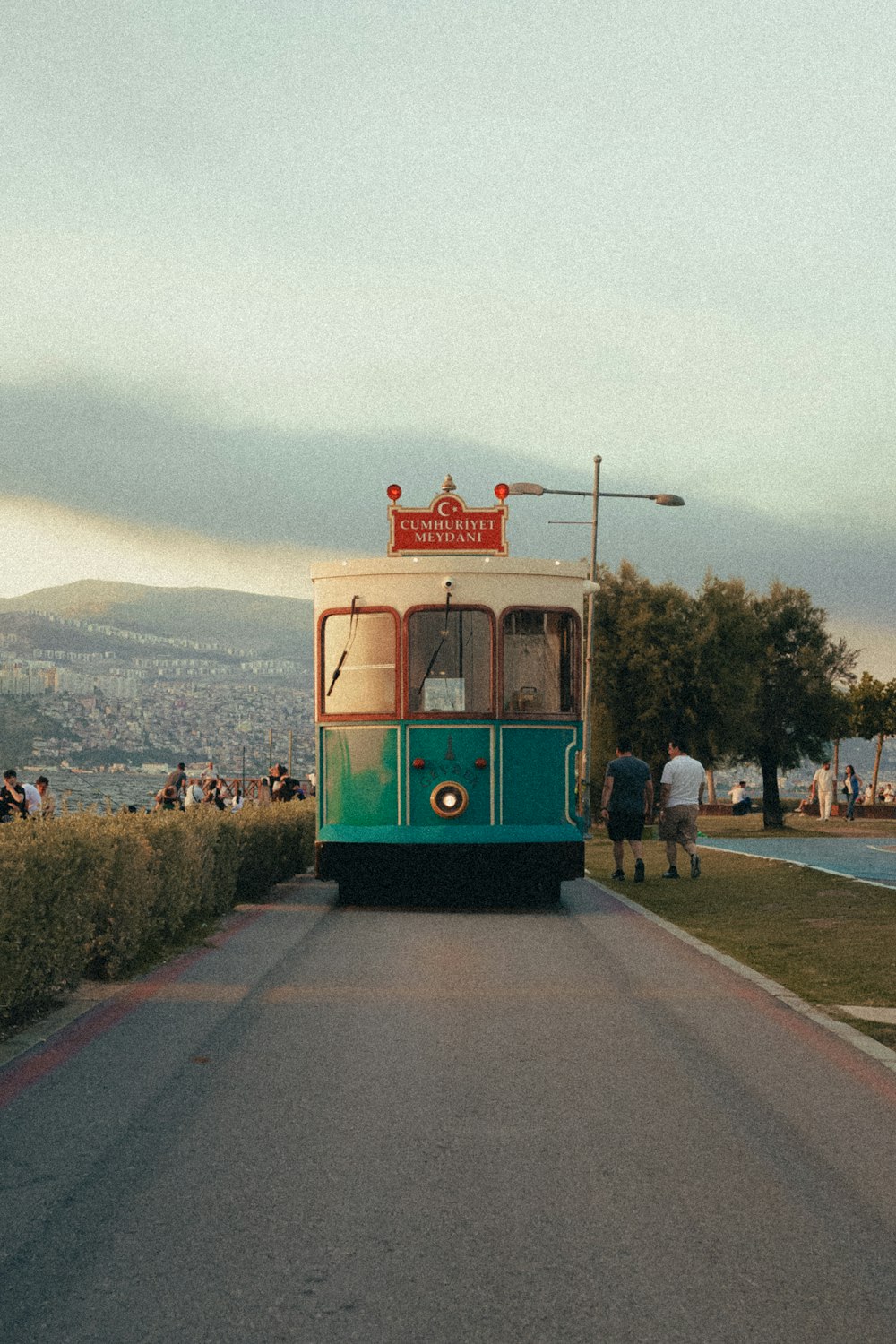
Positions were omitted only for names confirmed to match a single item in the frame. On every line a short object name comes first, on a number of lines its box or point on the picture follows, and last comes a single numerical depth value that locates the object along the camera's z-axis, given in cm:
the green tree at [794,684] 5494
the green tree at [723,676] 4975
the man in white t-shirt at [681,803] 2219
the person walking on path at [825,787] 4641
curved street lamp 3609
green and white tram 1709
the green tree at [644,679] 4947
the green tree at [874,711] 6719
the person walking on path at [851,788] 5381
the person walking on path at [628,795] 2178
